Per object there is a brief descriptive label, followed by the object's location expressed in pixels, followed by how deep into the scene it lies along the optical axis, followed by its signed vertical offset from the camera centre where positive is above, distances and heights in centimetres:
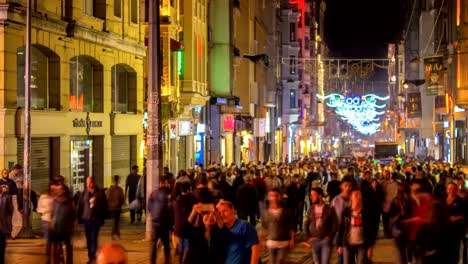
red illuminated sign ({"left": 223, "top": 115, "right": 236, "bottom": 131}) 5475 +178
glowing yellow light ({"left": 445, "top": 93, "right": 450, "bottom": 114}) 6569 +360
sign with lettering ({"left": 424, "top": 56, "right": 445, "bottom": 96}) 5575 +490
